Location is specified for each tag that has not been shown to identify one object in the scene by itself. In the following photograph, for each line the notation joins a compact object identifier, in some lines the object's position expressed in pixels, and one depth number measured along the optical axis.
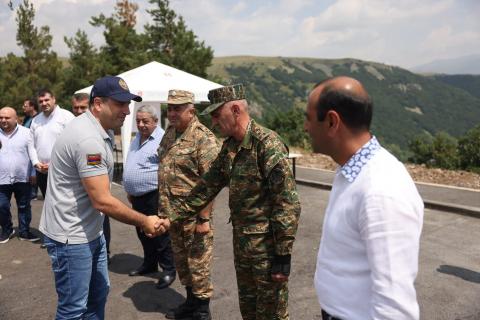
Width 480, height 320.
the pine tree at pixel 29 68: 23.42
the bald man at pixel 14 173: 6.01
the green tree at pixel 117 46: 25.32
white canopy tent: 9.73
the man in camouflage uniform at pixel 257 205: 2.68
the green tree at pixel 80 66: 25.44
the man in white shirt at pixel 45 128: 5.91
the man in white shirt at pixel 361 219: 1.35
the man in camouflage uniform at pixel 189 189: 3.73
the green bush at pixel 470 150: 13.96
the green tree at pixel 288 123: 19.88
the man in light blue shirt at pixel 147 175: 4.44
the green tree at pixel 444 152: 14.12
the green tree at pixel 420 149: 16.98
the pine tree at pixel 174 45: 23.70
